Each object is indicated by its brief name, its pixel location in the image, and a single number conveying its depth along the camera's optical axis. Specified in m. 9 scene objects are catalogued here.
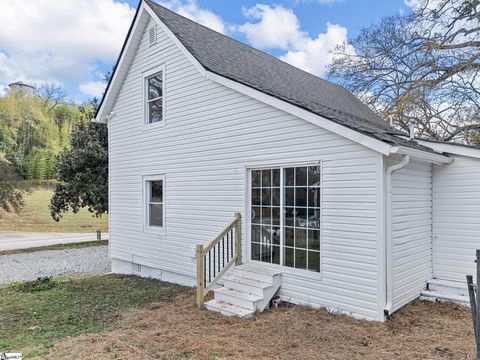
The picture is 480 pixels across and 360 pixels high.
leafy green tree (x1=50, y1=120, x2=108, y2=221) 14.59
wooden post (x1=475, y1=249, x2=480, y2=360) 2.47
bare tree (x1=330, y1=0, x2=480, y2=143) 12.59
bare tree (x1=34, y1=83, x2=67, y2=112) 45.06
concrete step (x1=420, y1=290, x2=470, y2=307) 5.49
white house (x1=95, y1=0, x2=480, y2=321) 5.03
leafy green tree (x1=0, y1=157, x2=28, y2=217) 16.86
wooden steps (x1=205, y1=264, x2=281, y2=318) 5.46
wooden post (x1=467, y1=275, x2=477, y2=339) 2.65
